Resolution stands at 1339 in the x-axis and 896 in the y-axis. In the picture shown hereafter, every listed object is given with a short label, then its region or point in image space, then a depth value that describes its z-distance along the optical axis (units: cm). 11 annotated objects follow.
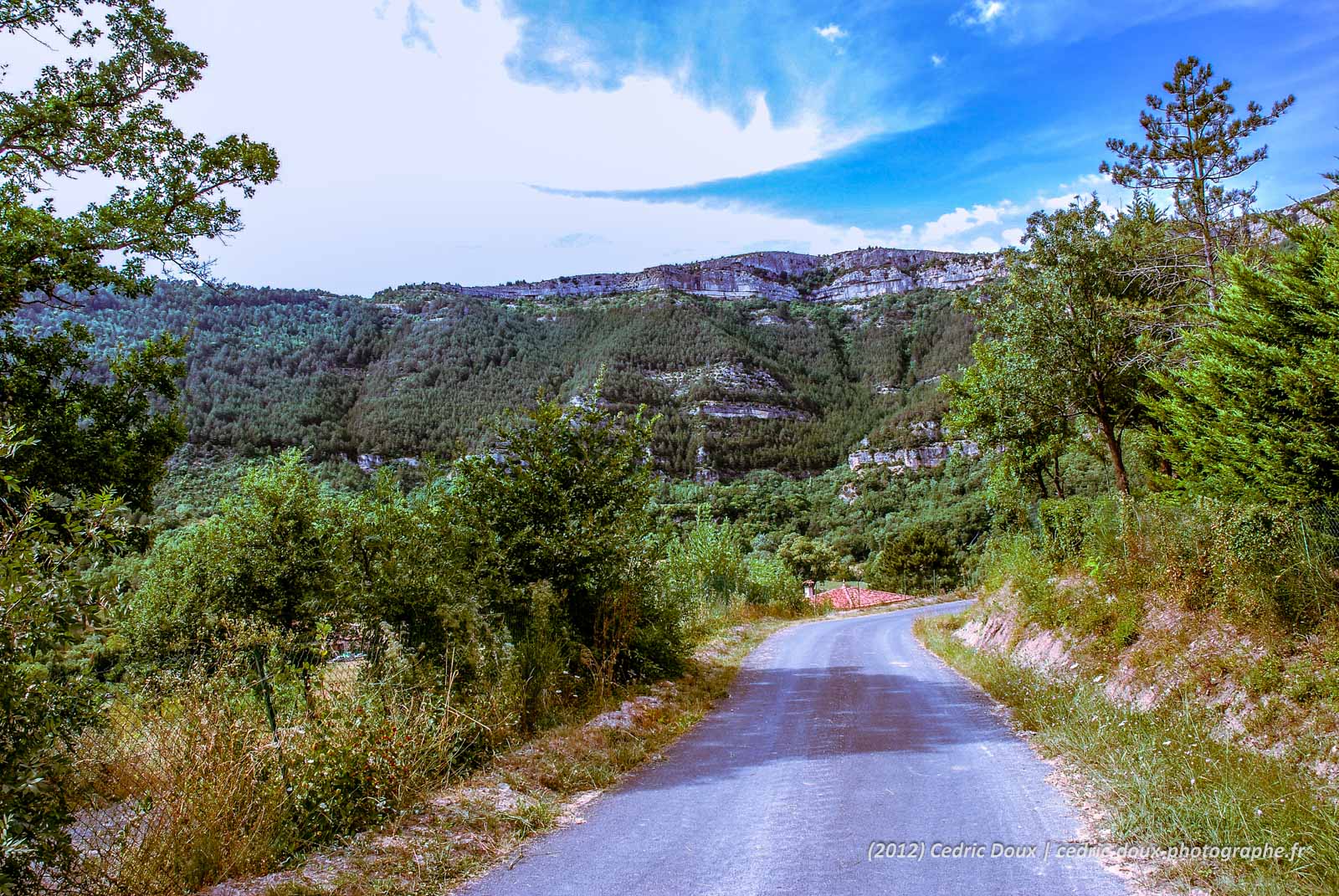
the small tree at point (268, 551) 1177
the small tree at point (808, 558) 6184
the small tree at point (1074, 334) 1398
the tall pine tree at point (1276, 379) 715
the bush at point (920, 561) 6119
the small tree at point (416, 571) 778
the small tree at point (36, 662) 314
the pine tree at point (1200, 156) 1408
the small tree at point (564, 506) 1005
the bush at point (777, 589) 3594
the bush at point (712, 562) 2720
